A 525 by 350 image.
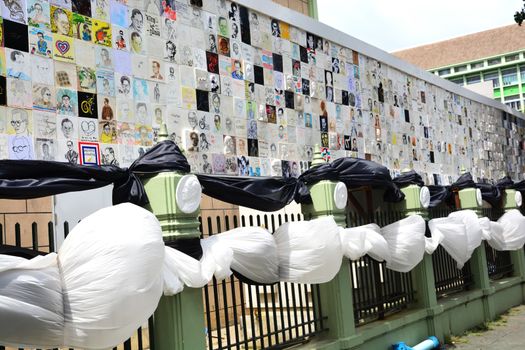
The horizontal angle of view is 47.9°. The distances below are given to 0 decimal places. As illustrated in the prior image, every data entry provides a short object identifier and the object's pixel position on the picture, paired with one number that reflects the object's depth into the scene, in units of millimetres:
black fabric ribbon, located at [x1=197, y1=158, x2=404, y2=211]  5590
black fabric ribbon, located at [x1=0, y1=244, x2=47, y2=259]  3760
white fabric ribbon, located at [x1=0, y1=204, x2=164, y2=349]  3490
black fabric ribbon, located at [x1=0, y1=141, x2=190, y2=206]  3936
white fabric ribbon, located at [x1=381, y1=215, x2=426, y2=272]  8188
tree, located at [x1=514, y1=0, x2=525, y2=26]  13610
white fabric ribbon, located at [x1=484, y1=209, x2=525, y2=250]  11719
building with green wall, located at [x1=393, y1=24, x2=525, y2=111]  59288
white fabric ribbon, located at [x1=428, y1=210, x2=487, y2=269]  9539
